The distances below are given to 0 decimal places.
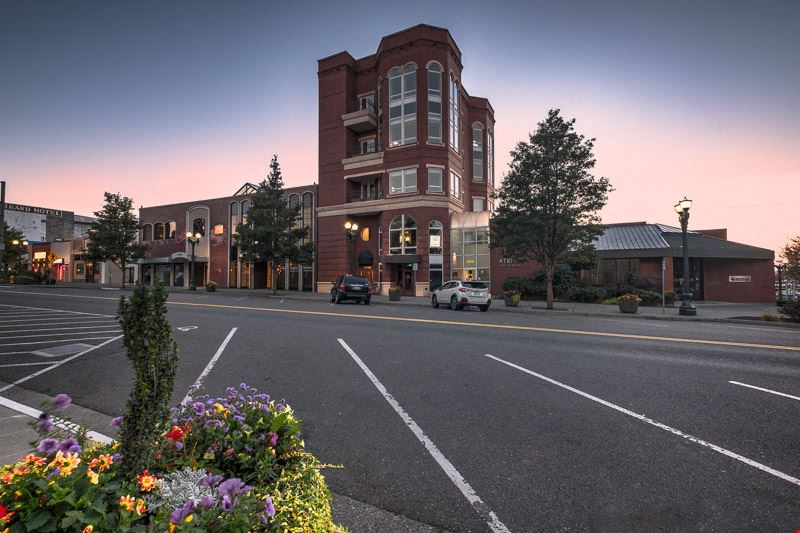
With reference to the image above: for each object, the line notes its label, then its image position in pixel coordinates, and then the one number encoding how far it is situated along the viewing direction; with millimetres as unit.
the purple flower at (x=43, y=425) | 1941
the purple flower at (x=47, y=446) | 1775
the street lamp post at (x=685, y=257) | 17969
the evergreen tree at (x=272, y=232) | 31906
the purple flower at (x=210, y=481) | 1891
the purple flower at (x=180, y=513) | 1521
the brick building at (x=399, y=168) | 32094
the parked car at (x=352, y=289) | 23234
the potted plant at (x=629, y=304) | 19406
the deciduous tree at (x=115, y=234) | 38781
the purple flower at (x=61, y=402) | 2022
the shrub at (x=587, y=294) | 25516
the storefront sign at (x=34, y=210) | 73112
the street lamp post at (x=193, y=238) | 36250
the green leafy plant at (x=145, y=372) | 2102
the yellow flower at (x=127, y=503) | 1596
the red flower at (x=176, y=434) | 2358
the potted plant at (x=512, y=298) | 23141
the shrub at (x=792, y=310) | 15314
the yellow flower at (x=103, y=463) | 1879
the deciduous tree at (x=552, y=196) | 21719
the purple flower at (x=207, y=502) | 1646
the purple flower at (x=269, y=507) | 1705
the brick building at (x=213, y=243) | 40031
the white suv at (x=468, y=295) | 20219
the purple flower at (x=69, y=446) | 1840
